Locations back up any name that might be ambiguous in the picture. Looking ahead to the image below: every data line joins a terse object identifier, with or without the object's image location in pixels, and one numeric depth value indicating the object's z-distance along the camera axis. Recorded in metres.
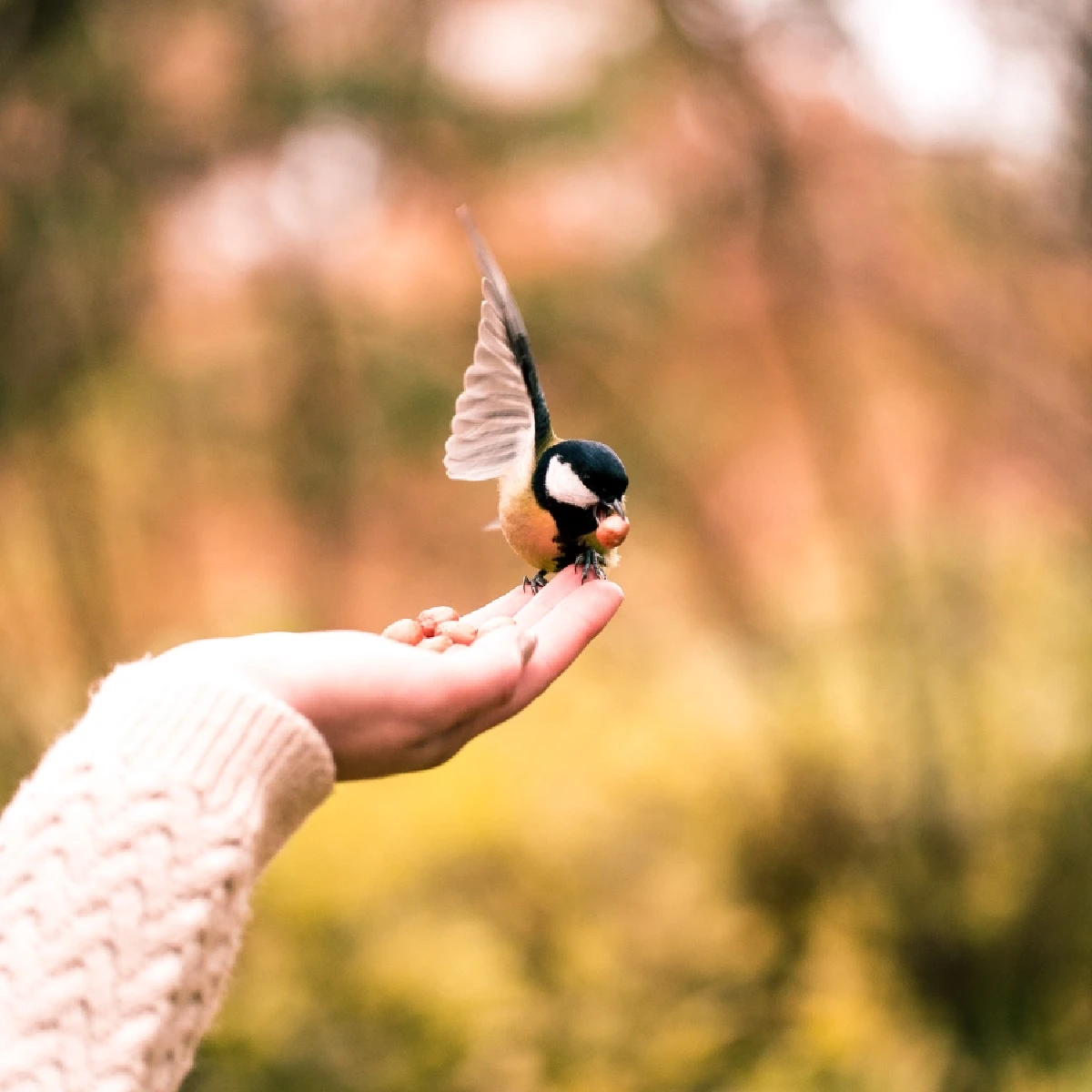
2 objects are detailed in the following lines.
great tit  1.39
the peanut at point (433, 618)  1.40
